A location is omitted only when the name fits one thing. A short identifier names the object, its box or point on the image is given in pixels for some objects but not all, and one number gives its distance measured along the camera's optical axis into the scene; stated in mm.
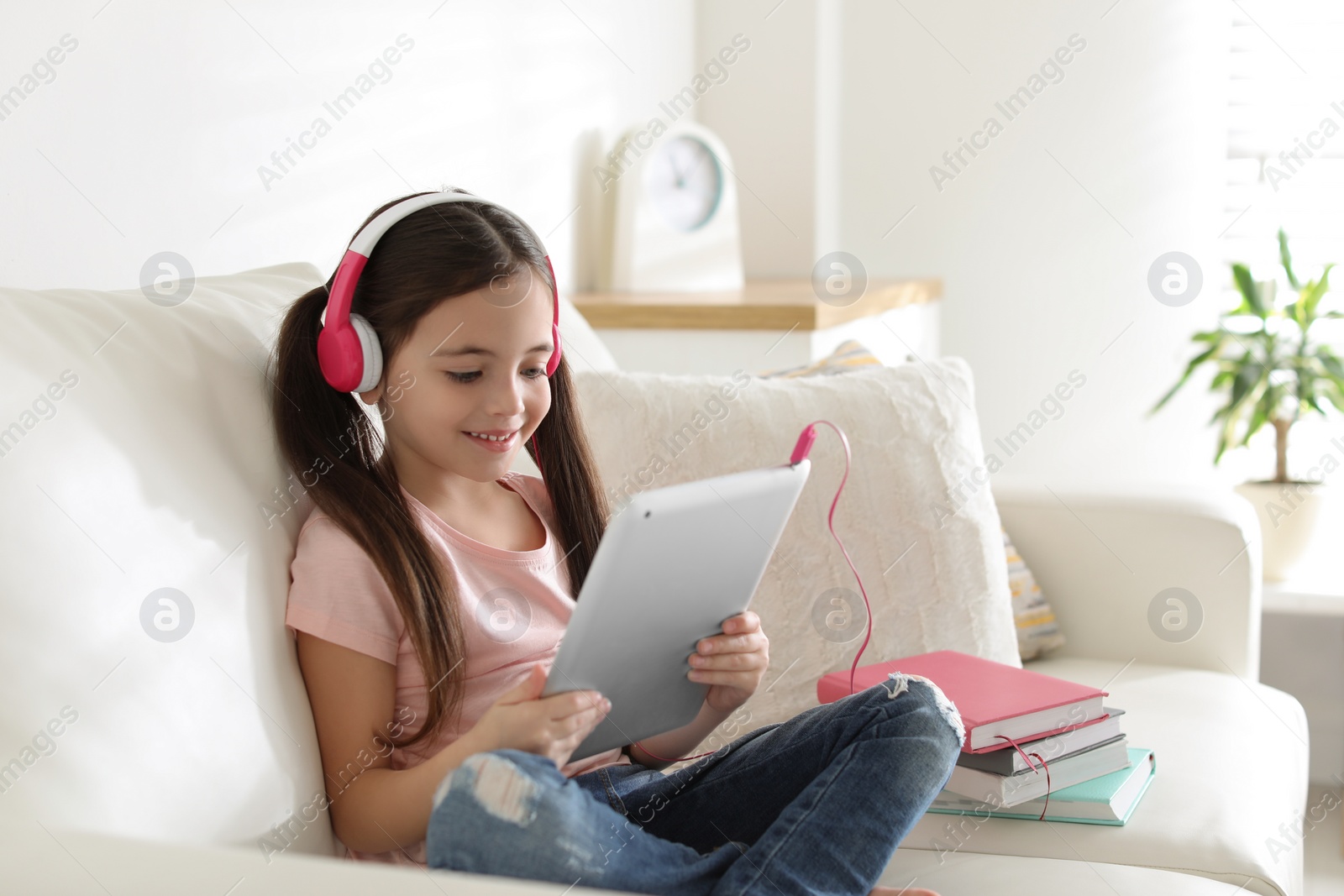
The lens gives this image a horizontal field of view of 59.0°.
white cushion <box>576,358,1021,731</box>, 1283
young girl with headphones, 827
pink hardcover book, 1047
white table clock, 2334
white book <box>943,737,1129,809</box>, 1054
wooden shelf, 2062
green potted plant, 2266
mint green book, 1061
